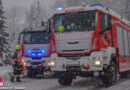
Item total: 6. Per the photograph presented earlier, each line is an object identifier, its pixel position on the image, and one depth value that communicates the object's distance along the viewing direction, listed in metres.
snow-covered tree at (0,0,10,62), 34.38
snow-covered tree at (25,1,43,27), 68.01
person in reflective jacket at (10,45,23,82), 12.95
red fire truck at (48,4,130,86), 9.85
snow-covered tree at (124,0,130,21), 37.97
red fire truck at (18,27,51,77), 15.43
